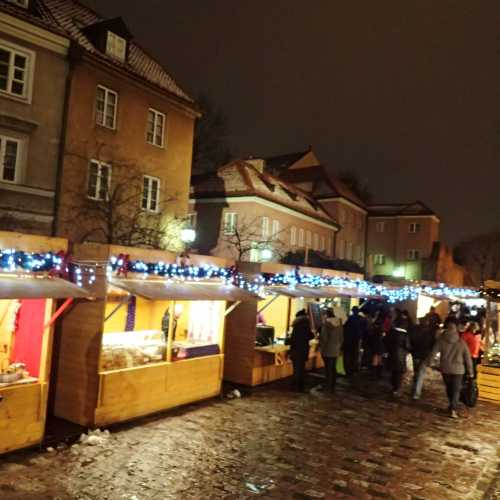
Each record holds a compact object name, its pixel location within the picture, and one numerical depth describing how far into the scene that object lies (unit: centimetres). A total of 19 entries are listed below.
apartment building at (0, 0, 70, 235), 1522
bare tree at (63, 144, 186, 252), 1725
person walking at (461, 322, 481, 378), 1232
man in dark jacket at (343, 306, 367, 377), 1305
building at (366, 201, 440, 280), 4497
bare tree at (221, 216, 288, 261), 2658
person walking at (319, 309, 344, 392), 1128
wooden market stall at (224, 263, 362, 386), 1134
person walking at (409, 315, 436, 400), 1135
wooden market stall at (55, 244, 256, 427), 784
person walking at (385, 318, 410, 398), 1140
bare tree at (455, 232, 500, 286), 6097
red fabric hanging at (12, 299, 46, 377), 725
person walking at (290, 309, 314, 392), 1107
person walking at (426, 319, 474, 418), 988
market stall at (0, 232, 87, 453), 656
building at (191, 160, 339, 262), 2712
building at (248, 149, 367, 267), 3884
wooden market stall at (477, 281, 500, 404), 1196
